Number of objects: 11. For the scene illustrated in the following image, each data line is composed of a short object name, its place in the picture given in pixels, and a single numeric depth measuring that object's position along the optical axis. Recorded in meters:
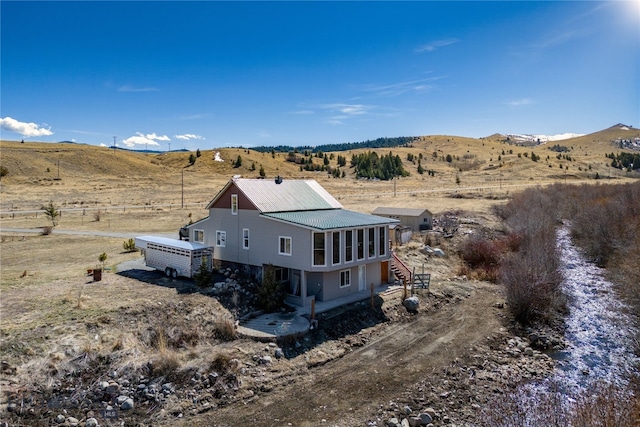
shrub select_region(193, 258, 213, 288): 24.97
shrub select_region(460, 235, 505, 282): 35.94
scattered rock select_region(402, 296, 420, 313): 25.97
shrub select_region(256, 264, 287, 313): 23.69
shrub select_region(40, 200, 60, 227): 48.69
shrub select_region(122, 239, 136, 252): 35.31
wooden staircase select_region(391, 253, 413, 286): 29.92
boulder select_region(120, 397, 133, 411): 15.20
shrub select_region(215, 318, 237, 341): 20.36
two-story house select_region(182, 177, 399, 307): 24.41
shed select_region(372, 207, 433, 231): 46.84
